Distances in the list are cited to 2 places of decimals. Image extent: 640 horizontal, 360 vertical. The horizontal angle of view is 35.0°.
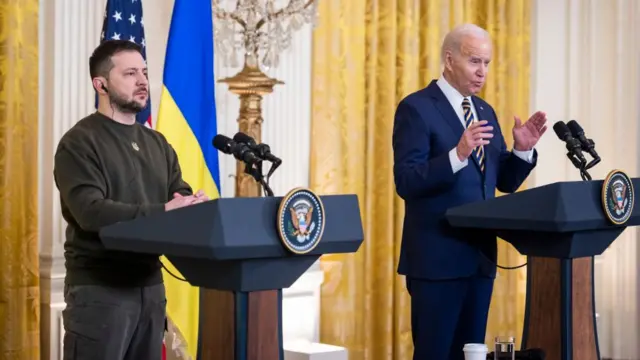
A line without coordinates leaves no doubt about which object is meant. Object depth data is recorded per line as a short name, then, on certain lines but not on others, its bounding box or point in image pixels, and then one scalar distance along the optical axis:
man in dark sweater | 3.11
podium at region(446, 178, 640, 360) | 3.46
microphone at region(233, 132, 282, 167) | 2.91
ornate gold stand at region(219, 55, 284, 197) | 4.98
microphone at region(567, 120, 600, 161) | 3.71
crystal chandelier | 4.97
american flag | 4.57
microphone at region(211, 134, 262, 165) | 2.91
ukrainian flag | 4.86
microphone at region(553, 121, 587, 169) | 3.63
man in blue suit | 3.76
